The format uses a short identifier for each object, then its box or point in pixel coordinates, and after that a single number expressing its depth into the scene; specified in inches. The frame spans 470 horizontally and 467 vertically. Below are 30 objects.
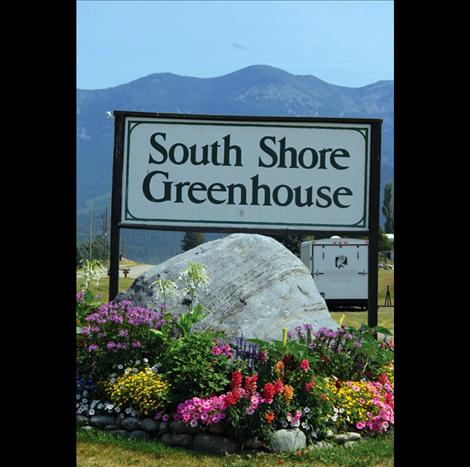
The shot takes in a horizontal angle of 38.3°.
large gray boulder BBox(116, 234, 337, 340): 319.9
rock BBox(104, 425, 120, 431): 265.9
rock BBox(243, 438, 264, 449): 244.5
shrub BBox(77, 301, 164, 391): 288.2
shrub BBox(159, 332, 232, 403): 255.8
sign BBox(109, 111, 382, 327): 323.3
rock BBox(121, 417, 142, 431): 261.7
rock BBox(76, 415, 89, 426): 271.1
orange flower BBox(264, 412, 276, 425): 244.4
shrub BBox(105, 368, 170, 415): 260.5
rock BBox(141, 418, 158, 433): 257.9
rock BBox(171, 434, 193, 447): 248.8
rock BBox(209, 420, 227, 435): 245.4
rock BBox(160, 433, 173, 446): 251.0
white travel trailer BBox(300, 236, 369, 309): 892.6
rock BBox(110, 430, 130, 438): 259.8
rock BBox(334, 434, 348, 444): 261.7
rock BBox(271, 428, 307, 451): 244.5
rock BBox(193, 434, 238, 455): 243.9
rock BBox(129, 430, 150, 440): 257.0
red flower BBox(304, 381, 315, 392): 259.7
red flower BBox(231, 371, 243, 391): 248.5
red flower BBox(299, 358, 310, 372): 262.2
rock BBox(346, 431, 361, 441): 264.9
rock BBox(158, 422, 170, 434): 255.9
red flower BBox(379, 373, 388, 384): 298.2
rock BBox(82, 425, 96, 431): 264.2
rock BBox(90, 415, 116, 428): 268.5
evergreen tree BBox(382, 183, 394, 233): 3044.8
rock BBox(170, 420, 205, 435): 248.4
